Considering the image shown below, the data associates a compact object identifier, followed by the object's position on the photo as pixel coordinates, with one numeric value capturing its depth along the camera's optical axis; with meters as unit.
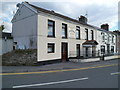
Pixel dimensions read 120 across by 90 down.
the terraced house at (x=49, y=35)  11.54
